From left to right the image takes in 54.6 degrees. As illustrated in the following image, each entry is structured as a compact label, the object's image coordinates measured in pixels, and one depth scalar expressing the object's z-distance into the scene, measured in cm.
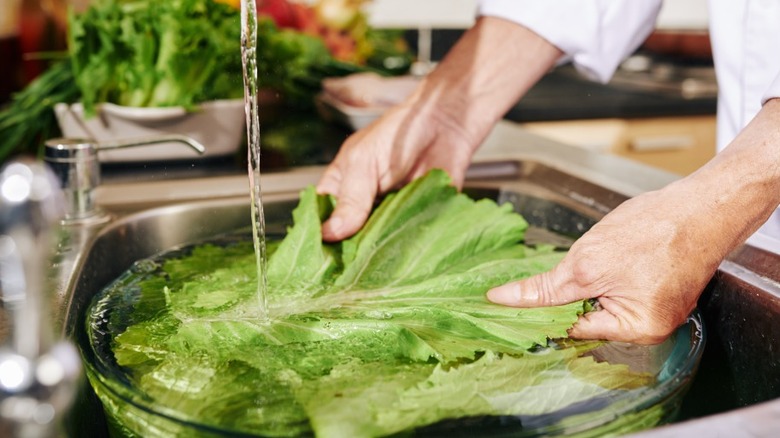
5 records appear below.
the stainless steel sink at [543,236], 72
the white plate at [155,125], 127
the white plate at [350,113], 152
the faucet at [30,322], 32
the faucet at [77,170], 96
